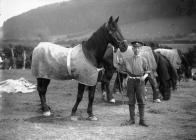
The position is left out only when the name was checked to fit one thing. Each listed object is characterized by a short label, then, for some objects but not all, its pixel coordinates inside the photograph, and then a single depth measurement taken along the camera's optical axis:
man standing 5.80
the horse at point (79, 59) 6.10
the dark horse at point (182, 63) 9.50
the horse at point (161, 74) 9.30
